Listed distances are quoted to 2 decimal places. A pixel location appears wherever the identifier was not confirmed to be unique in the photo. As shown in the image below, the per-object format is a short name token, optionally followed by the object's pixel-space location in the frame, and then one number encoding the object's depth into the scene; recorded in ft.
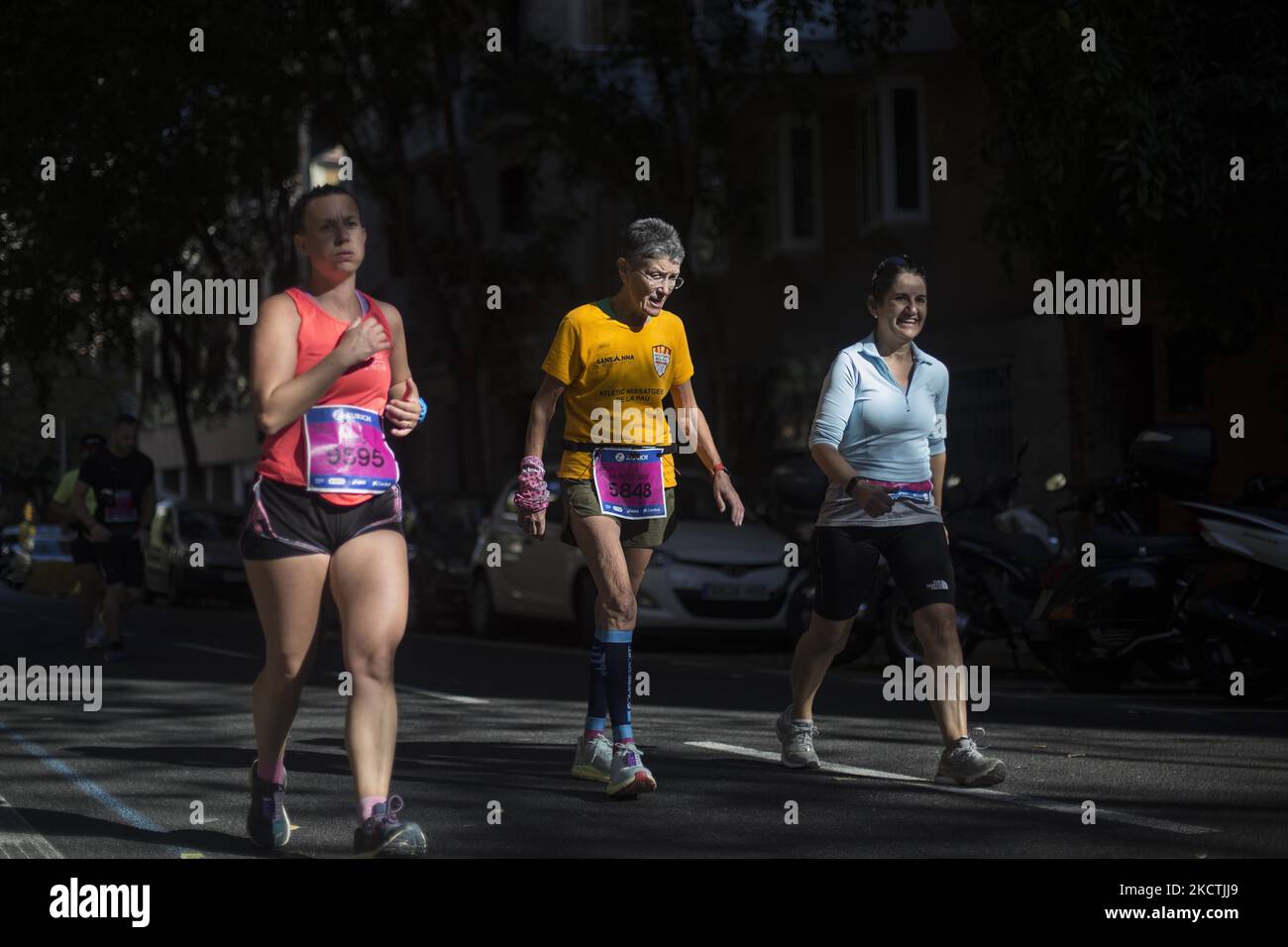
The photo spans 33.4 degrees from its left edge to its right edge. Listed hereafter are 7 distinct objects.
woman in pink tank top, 19.83
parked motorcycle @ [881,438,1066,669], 44.47
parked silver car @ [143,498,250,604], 90.58
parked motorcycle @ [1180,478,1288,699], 34.76
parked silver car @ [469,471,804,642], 53.52
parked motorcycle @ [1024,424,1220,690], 38.06
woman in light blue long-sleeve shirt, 26.43
